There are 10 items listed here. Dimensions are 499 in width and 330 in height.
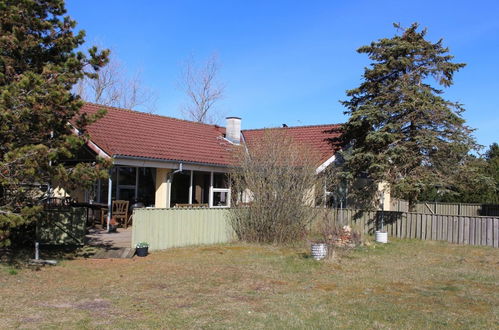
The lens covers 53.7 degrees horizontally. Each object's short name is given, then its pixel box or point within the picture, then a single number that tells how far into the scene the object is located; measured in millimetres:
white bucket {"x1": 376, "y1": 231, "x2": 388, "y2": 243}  16484
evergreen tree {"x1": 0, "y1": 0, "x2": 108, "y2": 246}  9406
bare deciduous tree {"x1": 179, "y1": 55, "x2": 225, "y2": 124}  41278
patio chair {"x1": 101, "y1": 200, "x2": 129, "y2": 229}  17641
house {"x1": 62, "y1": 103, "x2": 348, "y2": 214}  17469
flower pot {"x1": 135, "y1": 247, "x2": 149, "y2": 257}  12672
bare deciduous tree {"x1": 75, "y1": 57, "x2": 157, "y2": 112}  37125
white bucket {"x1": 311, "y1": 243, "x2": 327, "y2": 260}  12242
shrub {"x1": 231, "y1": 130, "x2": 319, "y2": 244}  15180
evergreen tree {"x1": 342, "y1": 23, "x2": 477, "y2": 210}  18016
